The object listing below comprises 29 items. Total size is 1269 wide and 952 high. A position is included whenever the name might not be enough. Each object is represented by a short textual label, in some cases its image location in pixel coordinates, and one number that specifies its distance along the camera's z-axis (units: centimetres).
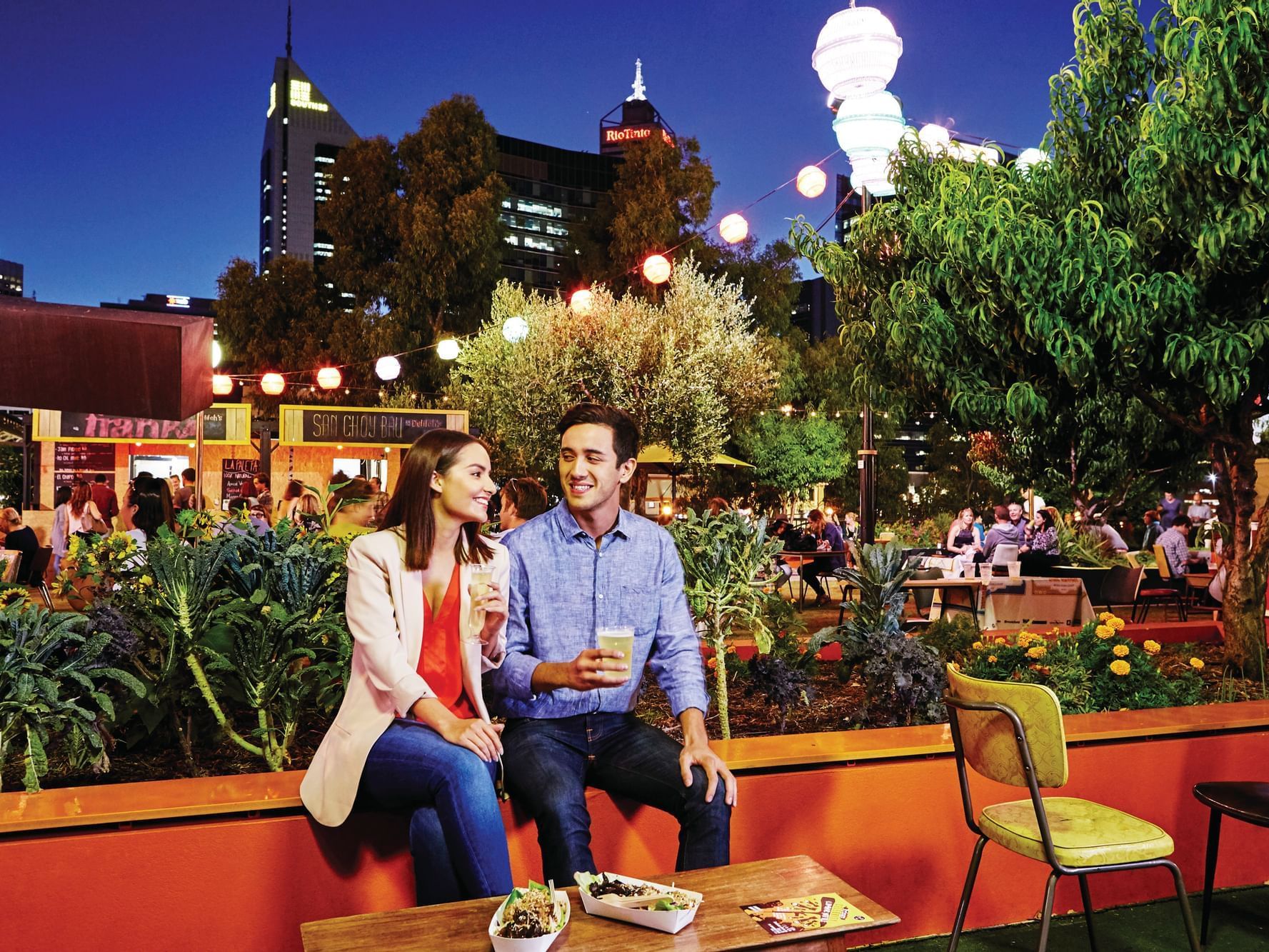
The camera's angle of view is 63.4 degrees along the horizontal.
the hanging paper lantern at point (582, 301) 1572
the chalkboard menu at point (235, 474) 2225
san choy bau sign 2131
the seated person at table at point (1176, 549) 1187
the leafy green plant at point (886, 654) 426
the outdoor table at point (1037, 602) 918
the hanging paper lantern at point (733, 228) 1284
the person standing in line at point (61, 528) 1086
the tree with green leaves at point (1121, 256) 489
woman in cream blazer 249
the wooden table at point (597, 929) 187
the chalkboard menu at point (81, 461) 2100
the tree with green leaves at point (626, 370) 2308
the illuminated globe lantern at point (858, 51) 759
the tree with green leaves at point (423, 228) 2705
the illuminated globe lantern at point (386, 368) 1858
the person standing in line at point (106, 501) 1236
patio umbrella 2202
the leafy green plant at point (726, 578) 421
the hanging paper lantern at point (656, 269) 1463
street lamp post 761
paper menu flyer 195
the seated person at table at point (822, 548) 1279
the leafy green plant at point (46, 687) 297
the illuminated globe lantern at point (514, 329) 1694
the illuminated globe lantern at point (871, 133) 771
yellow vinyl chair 261
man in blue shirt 269
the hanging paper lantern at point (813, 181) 1170
